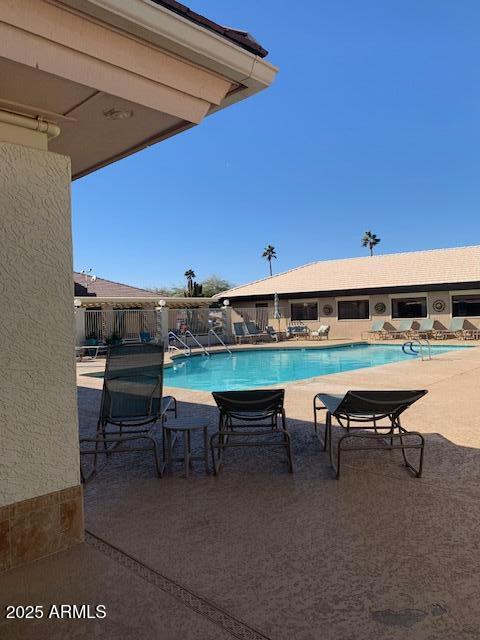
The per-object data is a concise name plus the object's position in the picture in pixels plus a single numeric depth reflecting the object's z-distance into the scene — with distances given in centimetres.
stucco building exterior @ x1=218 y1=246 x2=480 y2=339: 2517
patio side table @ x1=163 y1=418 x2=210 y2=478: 457
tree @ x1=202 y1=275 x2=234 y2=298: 8109
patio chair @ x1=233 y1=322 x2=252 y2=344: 2667
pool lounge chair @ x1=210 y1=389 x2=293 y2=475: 460
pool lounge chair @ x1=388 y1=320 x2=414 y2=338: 2528
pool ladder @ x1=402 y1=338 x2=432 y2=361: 2002
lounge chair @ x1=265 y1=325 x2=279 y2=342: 2727
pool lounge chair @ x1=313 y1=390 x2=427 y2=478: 436
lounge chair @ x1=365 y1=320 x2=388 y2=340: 2611
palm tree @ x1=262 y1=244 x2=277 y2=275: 7681
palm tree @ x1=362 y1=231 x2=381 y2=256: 6931
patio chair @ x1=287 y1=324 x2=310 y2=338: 2822
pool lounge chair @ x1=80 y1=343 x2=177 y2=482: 528
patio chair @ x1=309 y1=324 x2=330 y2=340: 2708
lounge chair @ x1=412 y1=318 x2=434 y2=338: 2480
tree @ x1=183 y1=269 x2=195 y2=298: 6702
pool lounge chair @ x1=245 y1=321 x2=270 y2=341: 2694
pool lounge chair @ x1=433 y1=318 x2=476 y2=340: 2402
